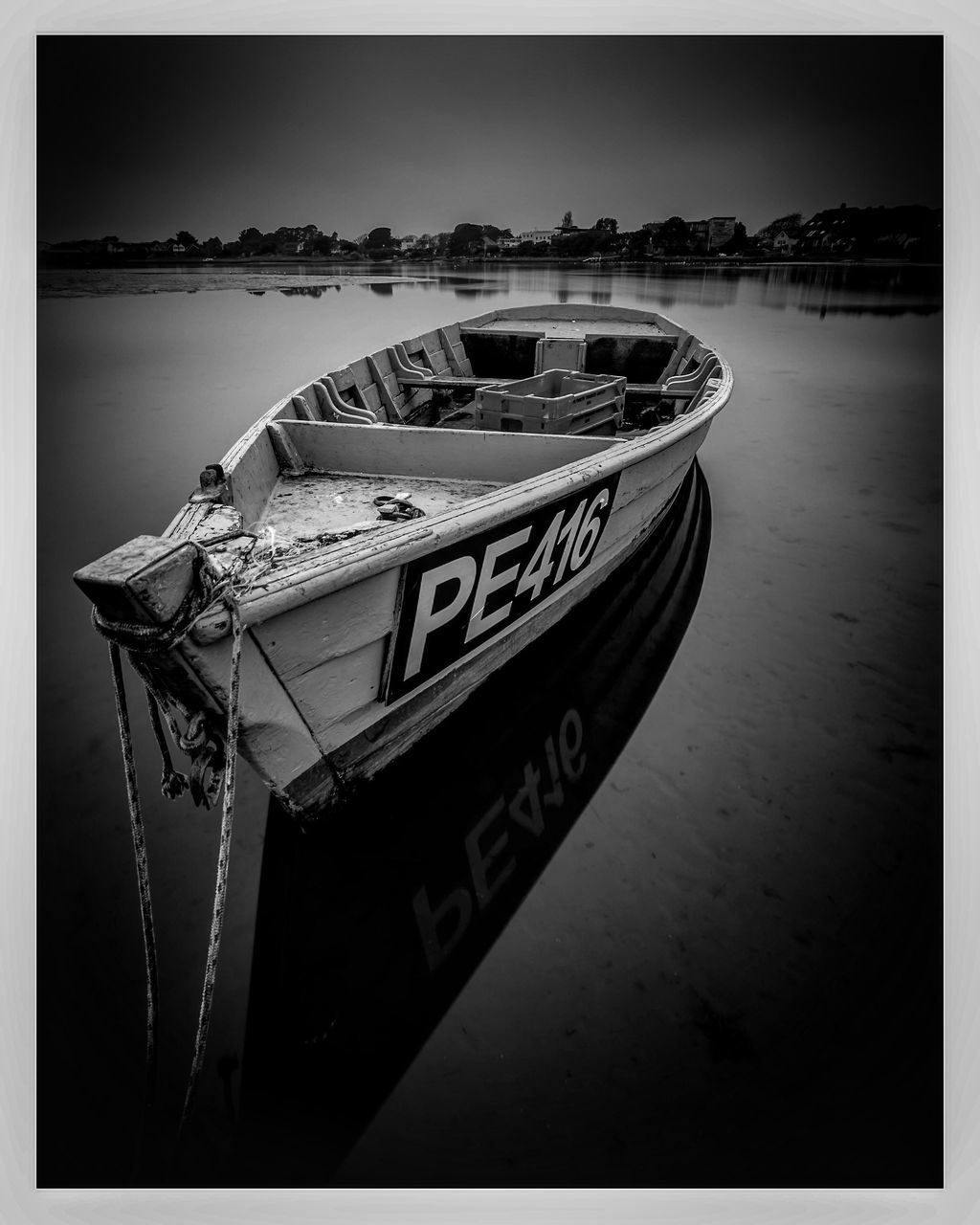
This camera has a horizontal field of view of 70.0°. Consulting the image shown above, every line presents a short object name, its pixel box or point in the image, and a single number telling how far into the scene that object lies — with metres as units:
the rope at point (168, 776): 1.72
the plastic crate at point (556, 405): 4.06
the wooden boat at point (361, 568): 1.58
